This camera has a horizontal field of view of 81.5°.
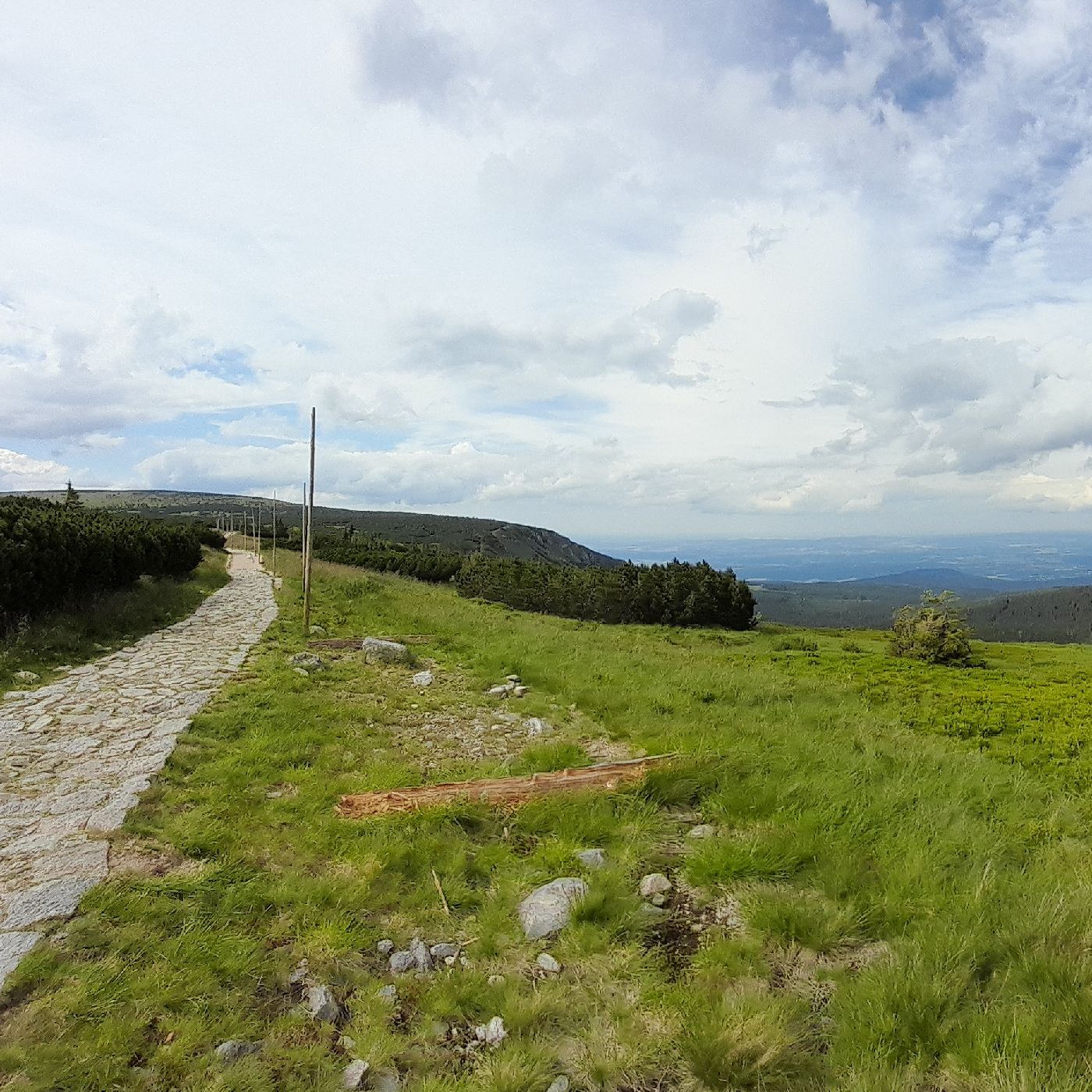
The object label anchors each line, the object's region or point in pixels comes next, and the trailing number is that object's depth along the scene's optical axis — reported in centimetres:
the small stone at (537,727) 898
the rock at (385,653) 1328
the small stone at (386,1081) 320
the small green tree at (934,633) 3672
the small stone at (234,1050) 324
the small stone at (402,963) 407
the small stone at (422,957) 408
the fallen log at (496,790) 610
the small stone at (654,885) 486
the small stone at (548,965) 405
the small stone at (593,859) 519
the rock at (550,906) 444
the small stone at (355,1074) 318
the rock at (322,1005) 361
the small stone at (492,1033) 350
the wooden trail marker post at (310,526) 1648
